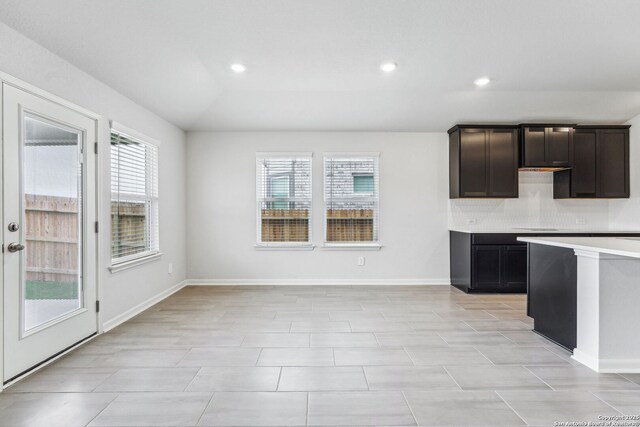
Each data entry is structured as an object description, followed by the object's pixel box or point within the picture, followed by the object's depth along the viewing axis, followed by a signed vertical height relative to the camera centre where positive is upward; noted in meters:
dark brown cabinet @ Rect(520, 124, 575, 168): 5.14 +1.00
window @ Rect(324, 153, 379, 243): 5.56 +0.25
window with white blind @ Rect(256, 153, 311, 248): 5.54 +0.27
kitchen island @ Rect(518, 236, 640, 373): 2.55 -0.69
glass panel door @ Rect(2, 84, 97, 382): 2.39 -0.12
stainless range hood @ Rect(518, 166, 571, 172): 5.23 +0.66
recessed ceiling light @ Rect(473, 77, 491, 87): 4.09 +1.57
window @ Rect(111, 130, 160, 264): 3.68 +0.18
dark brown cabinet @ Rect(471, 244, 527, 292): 4.91 -0.78
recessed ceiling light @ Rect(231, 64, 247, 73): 3.77 +1.60
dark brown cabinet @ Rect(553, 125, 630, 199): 5.27 +0.73
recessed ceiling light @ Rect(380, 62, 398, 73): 3.71 +1.58
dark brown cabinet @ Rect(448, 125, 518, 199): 5.20 +0.77
